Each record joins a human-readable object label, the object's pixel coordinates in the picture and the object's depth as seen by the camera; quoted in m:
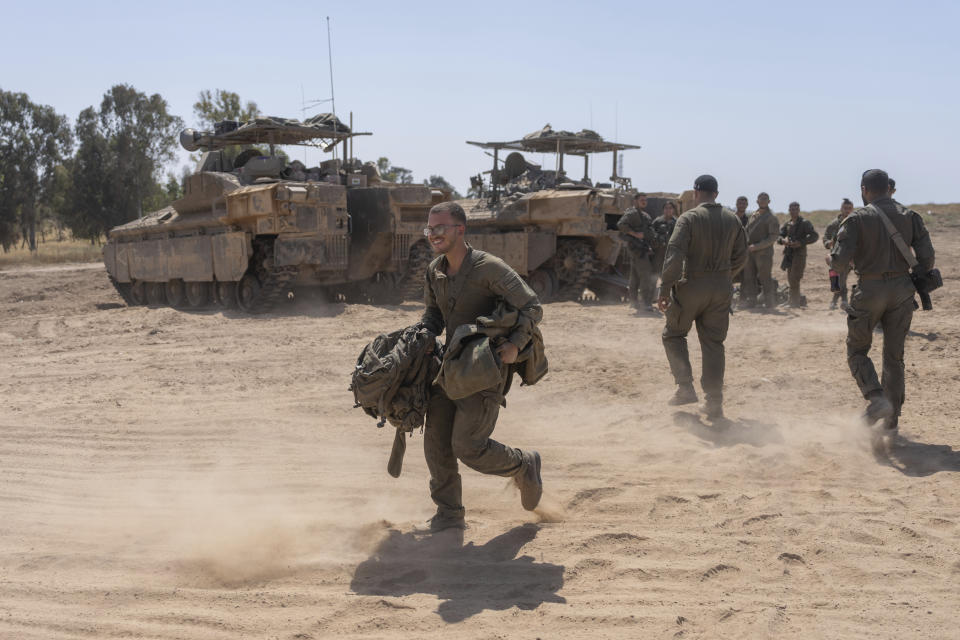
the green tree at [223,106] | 41.41
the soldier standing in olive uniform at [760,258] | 13.62
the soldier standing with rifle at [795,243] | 13.82
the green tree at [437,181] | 44.25
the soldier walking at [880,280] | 6.05
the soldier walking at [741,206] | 13.57
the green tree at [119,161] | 44.97
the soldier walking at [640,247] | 13.80
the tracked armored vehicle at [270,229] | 14.77
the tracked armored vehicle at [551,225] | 16.31
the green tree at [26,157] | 43.84
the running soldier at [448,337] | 4.30
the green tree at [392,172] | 41.61
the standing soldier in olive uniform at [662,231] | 13.93
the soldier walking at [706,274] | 6.84
